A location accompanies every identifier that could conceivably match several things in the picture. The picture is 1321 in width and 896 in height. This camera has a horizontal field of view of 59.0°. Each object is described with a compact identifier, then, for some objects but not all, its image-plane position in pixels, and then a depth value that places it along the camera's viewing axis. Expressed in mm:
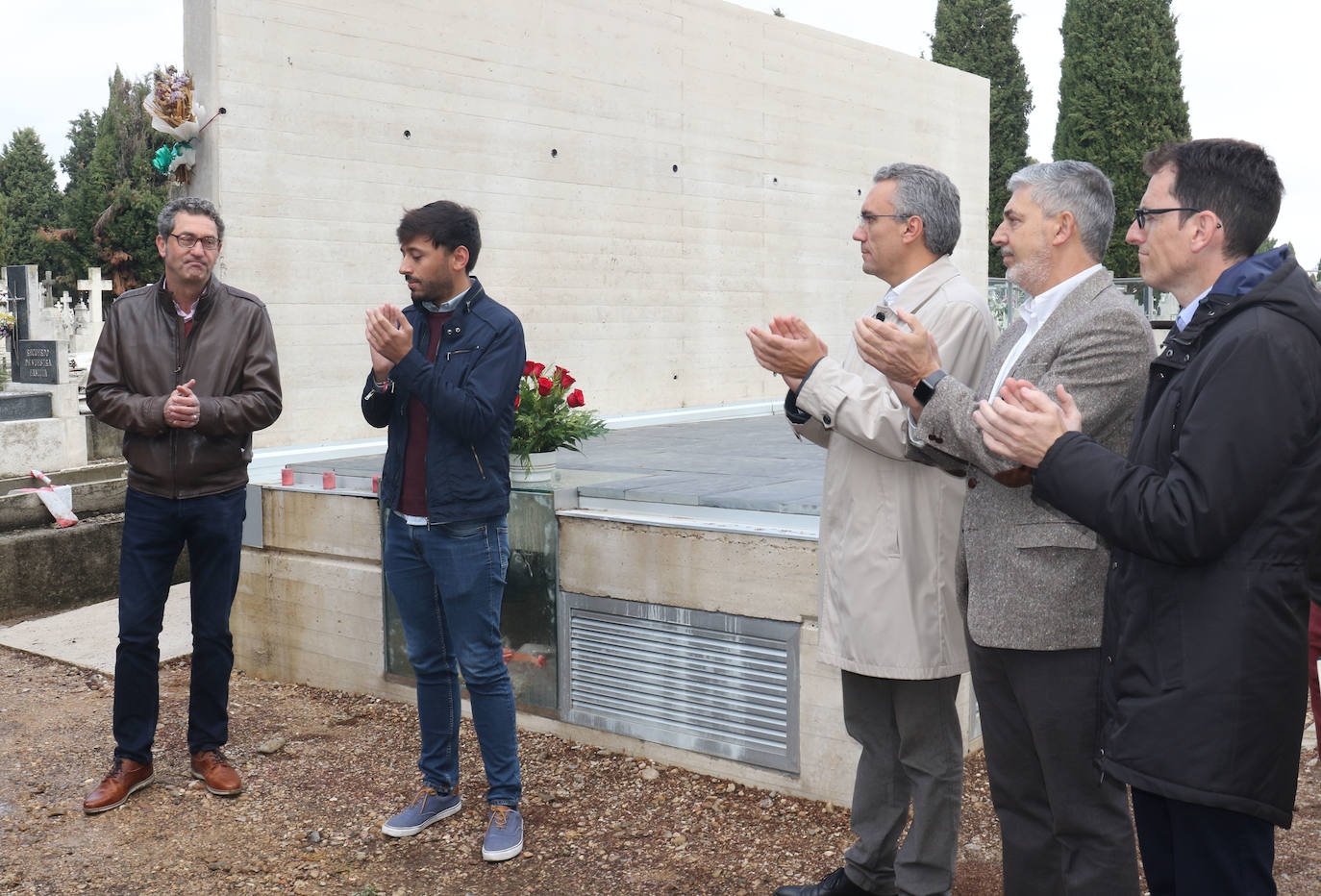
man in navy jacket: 3396
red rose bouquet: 4625
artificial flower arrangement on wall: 6754
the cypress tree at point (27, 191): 45000
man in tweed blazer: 2262
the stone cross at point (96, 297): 23406
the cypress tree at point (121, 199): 31891
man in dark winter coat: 1777
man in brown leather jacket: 3904
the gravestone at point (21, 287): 12414
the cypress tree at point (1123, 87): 26281
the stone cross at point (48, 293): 26444
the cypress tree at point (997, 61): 28969
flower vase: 4633
